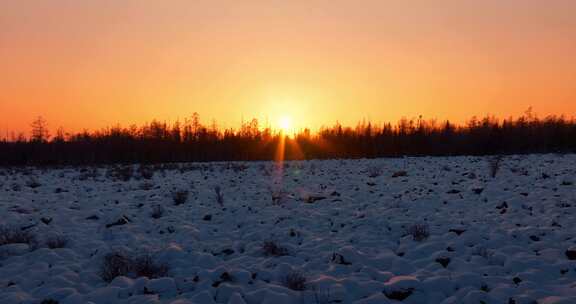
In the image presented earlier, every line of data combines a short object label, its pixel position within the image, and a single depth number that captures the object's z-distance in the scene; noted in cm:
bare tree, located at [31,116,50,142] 5800
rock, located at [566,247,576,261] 522
